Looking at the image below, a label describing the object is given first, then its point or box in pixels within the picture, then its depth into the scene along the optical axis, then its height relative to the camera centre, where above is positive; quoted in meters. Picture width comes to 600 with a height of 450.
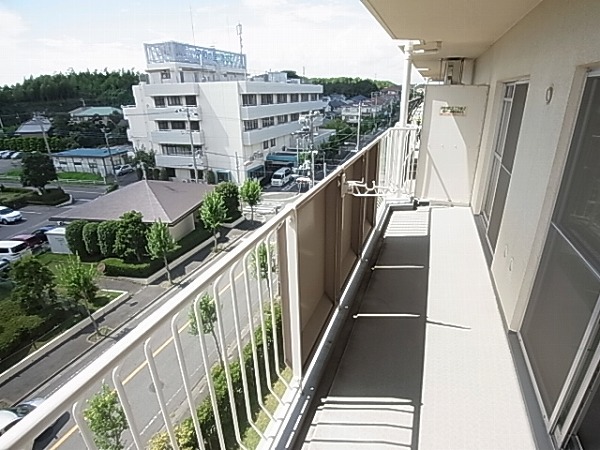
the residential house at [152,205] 14.70 -4.35
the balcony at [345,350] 0.81 -1.38
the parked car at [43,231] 14.04 -4.97
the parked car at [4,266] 11.21 -4.96
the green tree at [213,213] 14.22 -4.36
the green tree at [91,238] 13.01 -4.76
